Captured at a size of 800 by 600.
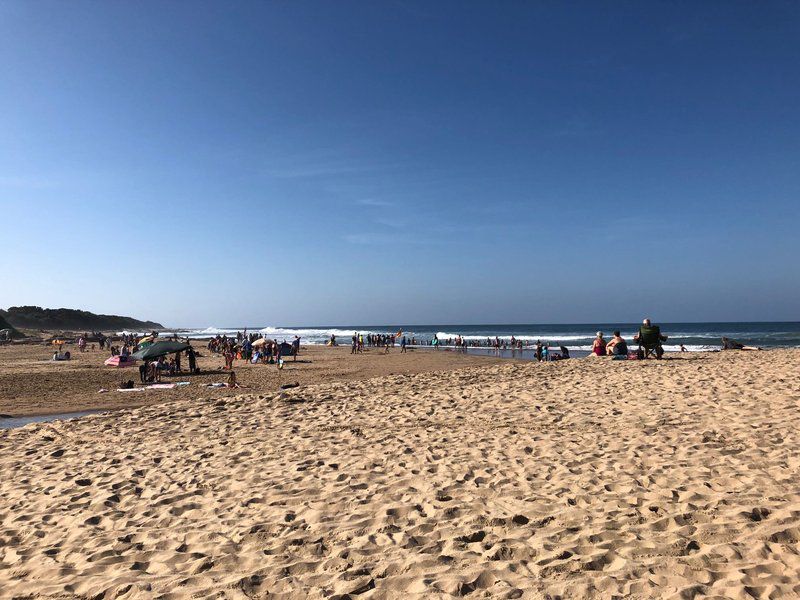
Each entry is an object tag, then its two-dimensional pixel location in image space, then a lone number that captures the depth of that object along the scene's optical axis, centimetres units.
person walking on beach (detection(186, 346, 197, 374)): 2091
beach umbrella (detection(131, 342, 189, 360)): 1791
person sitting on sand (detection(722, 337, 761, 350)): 2710
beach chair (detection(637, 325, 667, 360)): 1664
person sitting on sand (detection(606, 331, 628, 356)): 1730
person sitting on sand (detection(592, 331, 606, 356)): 1895
